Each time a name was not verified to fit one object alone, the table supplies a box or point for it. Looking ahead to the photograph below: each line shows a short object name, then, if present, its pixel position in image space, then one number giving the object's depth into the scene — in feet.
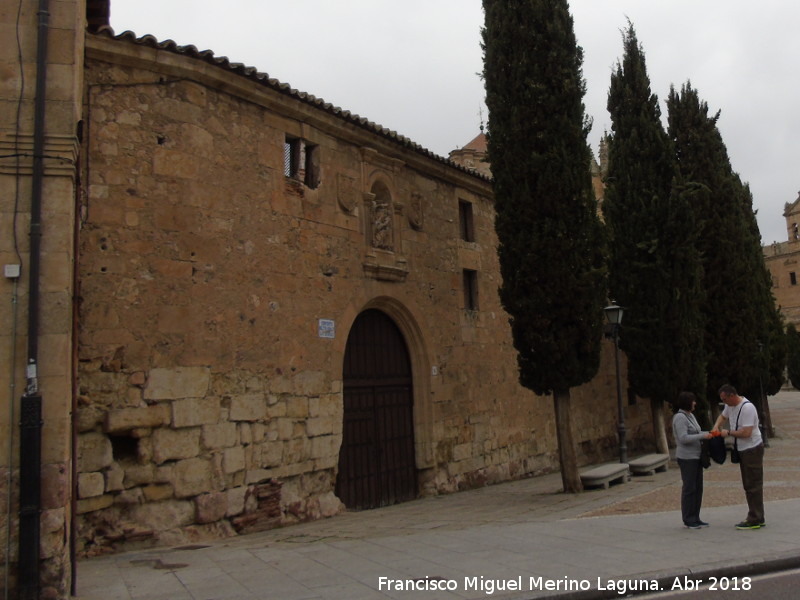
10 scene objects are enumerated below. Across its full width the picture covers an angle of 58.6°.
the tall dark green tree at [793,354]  144.56
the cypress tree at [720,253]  62.49
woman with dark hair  25.73
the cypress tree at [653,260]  51.42
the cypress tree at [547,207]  37.60
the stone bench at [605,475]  39.14
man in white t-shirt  25.29
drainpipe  18.35
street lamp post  46.32
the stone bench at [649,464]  46.26
